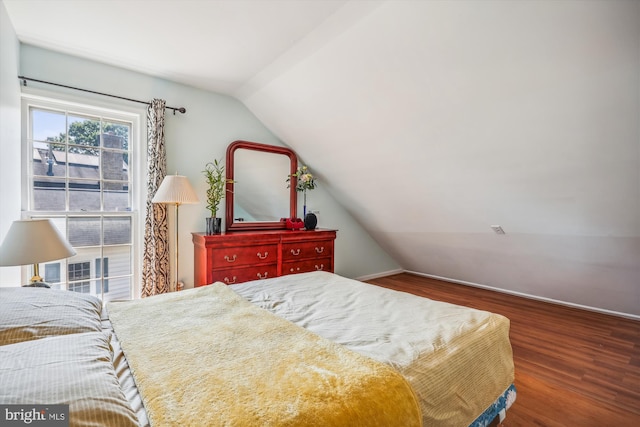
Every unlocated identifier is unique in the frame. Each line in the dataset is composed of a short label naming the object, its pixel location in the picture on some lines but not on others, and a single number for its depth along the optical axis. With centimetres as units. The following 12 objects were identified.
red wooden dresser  298
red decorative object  386
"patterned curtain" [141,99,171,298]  295
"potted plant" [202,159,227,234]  318
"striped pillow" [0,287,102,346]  108
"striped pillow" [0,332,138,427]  69
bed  80
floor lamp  277
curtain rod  248
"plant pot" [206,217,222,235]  316
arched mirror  359
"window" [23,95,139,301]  269
